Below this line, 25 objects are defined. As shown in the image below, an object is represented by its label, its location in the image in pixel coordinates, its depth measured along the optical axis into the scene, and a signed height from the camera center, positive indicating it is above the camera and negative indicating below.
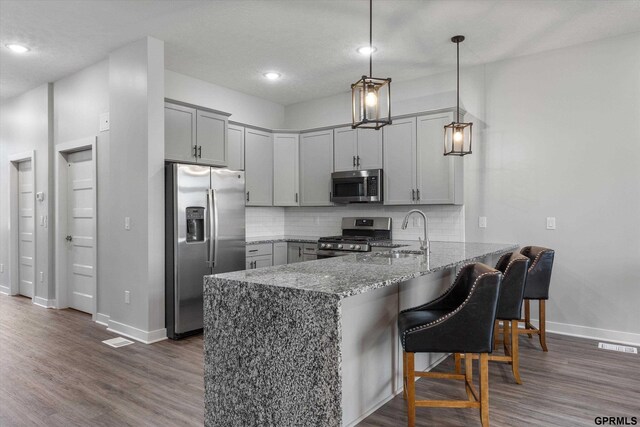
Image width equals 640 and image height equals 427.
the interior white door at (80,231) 4.99 -0.25
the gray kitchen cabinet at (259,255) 5.16 -0.59
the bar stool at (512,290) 2.65 -0.54
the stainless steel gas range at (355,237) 4.87 -0.35
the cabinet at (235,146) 5.24 +0.82
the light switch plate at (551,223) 4.25 -0.15
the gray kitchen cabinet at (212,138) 4.64 +0.83
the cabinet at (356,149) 5.14 +0.78
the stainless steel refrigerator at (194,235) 4.03 -0.26
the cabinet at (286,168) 5.84 +0.59
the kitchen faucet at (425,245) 3.13 -0.30
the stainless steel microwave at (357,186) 5.08 +0.29
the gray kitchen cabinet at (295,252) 5.52 -0.58
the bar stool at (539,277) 3.51 -0.59
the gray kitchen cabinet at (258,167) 5.48 +0.59
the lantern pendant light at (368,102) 2.49 +0.66
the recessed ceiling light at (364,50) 4.20 +1.65
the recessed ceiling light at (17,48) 4.16 +1.68
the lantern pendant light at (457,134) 3.96 +0.74
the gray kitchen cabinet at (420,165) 4.61 +0.51
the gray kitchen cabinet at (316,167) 5.57 +0.58
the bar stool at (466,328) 2.10 -0.61
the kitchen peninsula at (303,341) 1.79 -0.66
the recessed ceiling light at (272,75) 4.96 +1.65
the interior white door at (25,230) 5.94 -0.28
